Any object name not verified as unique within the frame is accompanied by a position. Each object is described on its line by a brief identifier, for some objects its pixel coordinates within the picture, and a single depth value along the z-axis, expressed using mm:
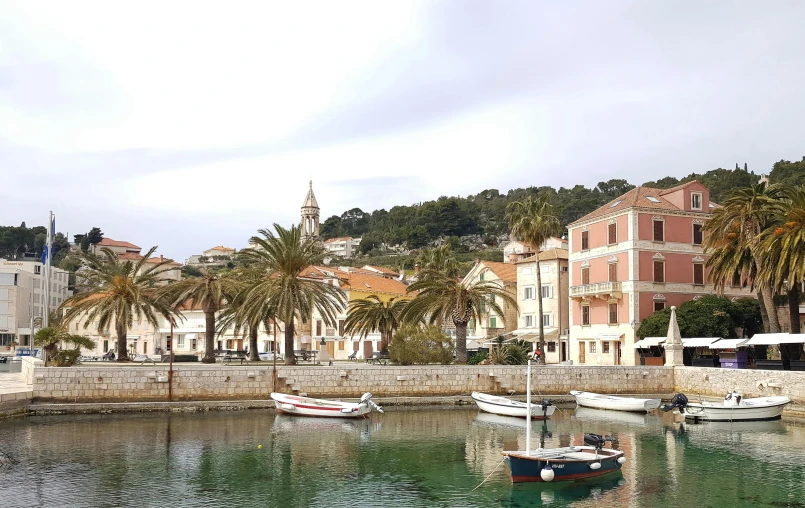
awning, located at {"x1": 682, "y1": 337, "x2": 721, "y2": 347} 48344
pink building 56062
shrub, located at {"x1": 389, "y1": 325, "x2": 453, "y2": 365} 47344
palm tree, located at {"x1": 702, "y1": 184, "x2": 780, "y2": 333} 47531
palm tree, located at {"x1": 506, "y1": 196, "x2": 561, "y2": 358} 56219
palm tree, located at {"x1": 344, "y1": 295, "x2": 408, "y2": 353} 62719
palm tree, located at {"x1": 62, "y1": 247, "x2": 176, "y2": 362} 51125
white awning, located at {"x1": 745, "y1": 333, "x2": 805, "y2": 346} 42750
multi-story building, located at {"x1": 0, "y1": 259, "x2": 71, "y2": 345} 105438
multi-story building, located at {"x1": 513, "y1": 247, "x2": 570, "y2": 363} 67125
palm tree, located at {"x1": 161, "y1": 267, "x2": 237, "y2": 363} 55219
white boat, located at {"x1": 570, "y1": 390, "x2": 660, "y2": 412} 42219
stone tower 127188
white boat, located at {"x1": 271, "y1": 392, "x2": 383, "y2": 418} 39000
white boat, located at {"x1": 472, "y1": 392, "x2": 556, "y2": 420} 39594
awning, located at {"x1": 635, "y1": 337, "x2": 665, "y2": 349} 51678
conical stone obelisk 47469
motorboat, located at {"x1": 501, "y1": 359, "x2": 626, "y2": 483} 23891
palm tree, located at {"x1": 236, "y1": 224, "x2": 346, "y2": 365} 46062
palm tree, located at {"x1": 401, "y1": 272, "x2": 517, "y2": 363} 50594
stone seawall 39469
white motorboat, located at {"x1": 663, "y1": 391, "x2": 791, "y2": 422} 38031
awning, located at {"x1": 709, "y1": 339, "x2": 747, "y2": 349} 46006
